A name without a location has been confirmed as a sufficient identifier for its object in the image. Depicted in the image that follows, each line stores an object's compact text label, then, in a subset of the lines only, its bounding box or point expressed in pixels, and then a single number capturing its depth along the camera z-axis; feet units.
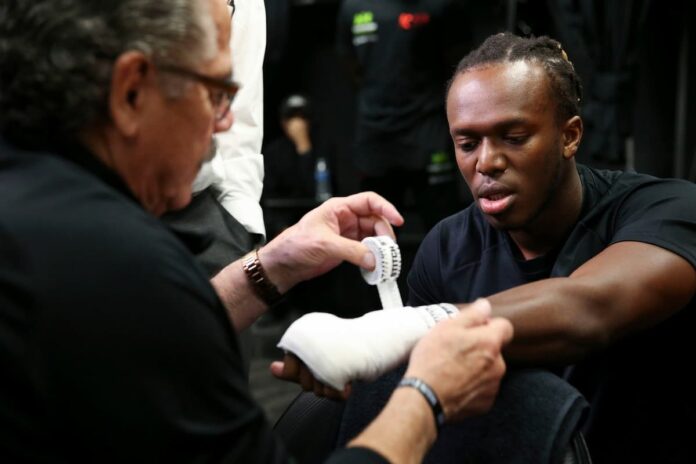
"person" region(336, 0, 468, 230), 12.39
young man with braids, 4.63
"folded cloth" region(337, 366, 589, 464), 3.68
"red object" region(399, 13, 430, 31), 12.31
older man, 2.74
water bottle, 16.20
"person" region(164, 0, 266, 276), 5.73
